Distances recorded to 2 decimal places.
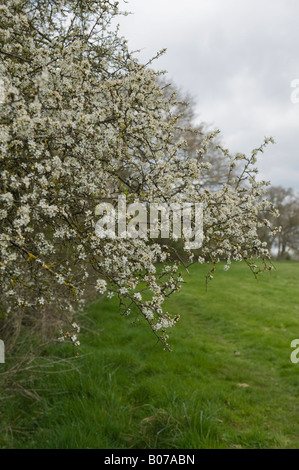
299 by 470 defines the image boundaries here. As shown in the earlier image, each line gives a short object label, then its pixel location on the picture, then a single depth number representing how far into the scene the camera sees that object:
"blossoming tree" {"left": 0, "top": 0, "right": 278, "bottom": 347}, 2.89
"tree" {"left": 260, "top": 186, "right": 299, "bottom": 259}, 37.28
